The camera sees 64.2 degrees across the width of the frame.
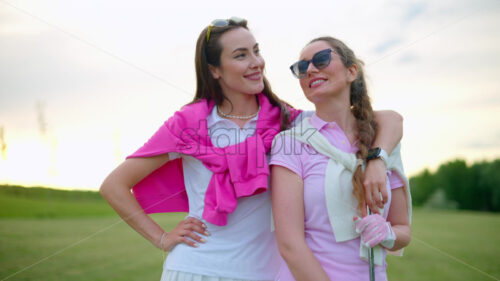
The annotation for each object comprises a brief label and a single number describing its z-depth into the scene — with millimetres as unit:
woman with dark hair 2305
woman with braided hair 1942
